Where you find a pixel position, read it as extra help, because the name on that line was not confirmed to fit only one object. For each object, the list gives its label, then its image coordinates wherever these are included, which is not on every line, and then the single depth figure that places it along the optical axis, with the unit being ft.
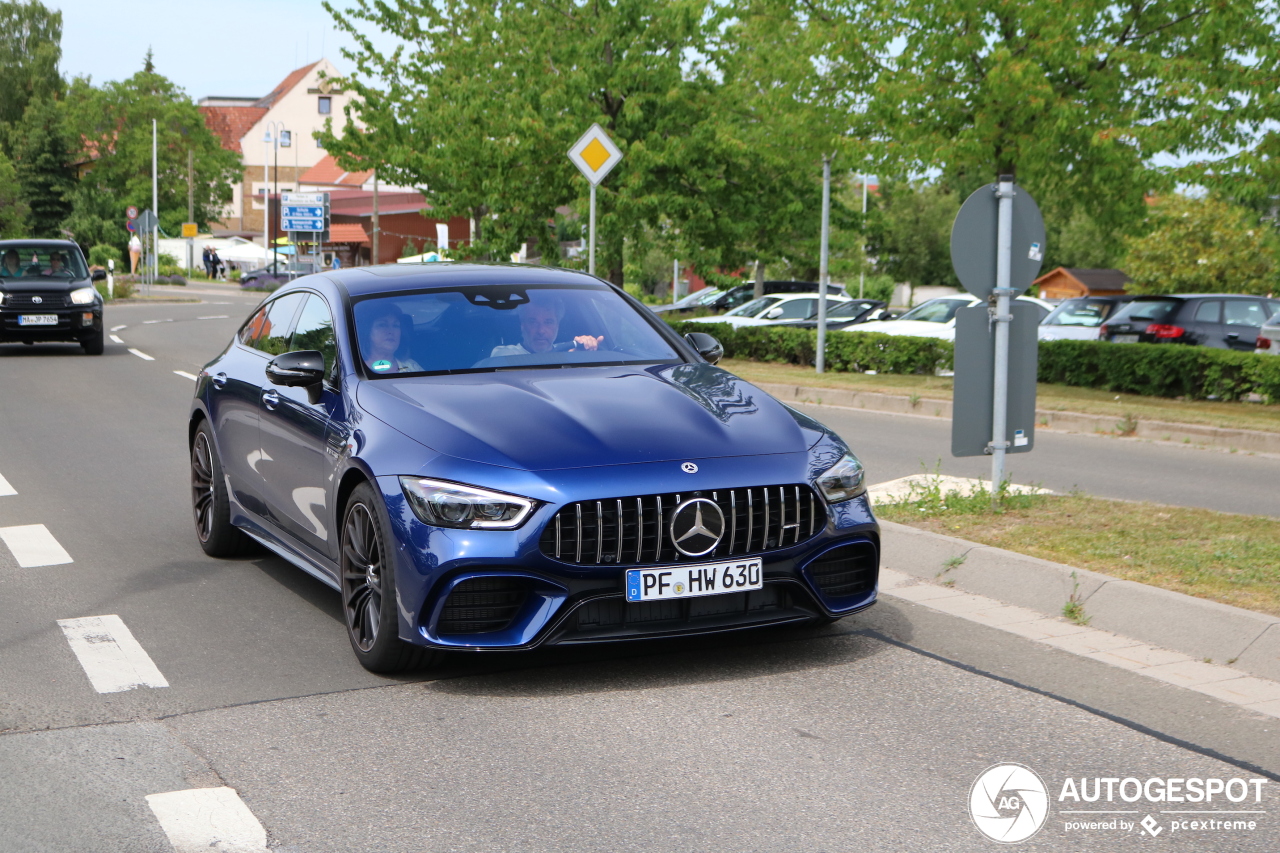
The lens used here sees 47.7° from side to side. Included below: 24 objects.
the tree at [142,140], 329.72
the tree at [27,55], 322.75
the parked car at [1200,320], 68.74
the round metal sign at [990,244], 25.82
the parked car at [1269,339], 61.93
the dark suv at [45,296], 75.10
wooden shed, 274.77
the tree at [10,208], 273.33
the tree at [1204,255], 188.24
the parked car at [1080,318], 77.66
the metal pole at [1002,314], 25.79
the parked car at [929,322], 81.82
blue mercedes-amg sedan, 16.16
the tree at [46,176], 297.53
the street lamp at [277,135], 359.66
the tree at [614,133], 79.15
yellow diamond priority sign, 53.93
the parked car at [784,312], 99.40
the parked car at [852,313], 102.12
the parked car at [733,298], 131.95
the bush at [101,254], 263.04
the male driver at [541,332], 20.35
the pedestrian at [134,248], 193.67
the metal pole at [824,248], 67.56
